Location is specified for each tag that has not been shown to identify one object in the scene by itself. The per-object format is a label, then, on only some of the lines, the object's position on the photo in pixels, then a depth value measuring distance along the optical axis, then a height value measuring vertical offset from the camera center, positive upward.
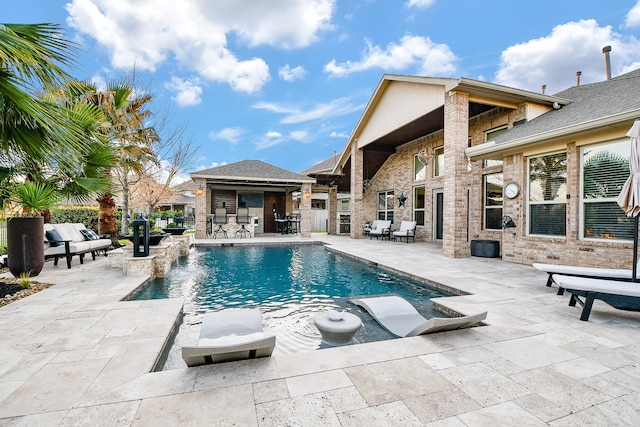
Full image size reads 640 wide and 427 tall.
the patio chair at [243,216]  17.31 -0.09
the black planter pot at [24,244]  4.78 -0.48
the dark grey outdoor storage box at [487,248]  7.91 -0.96
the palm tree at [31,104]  2.52 +1.09
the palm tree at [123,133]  8.32 +2.66
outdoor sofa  6.22 -0.62
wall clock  7.07 +0.58
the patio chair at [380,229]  12.84 -0.70
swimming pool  3.54 -1.41
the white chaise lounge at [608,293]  3.23 -0.91
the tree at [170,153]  12.25 +2.72
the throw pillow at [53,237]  6.20 -0.49
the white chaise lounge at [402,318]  2.82 -1.31
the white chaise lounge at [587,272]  4.14 -0.87
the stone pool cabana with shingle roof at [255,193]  13.27 +1.27
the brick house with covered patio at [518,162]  5.53 +1.29
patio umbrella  3.67 +0.32
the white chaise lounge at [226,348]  2.14 -1.03
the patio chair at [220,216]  16.74 -0.09
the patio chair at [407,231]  11.66 -0.70
